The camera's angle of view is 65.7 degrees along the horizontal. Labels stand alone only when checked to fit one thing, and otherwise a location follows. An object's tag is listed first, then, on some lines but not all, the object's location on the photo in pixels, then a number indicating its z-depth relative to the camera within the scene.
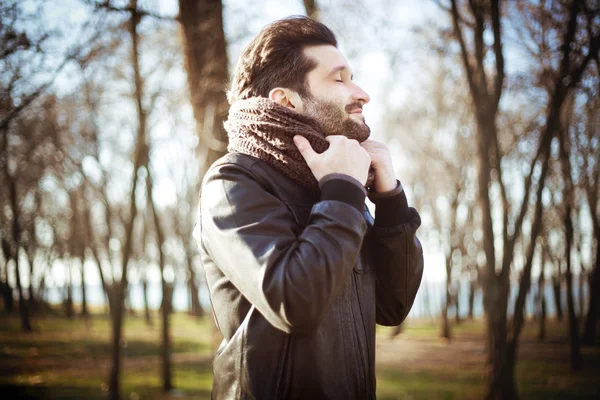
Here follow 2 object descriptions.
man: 1.39
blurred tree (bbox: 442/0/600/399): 7.10
